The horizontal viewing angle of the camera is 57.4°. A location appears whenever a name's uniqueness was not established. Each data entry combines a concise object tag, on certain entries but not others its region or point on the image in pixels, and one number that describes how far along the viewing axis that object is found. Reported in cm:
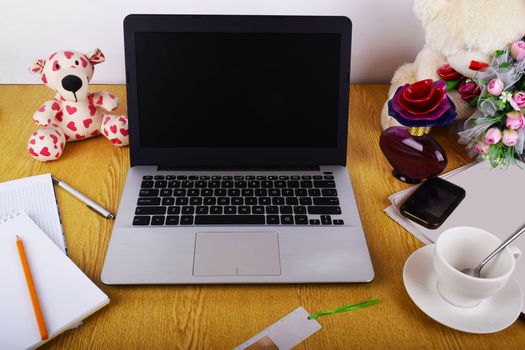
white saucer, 58
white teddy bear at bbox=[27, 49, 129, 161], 84
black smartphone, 73
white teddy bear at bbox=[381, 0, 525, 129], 78
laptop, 70
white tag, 57
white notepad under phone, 71
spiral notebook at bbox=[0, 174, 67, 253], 71
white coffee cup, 55
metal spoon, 57
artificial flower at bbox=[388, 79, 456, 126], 73
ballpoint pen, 75
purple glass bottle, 78
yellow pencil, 56
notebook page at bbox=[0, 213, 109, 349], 56
